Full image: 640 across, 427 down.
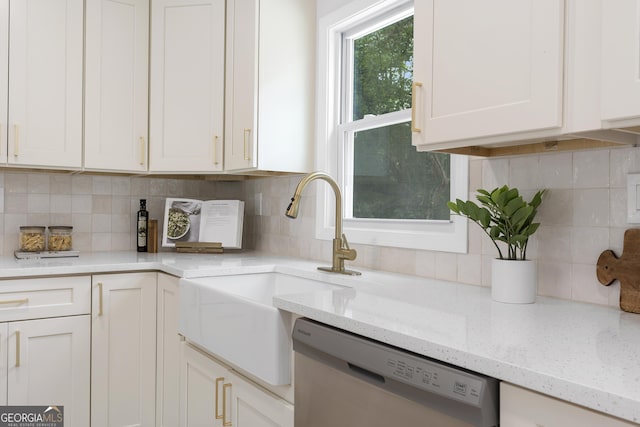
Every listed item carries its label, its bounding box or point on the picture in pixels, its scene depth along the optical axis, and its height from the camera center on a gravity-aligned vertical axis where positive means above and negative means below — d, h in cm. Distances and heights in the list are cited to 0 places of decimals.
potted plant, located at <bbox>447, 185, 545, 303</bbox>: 138 -5
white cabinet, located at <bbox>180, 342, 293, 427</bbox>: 151 -63
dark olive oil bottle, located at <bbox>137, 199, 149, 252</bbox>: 290 -11
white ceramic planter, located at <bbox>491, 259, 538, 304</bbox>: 138 -18
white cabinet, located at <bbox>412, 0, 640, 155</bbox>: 102 +33
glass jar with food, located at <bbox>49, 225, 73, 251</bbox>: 264 -16
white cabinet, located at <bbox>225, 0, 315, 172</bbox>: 243 +61
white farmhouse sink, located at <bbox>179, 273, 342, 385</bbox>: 142 -36
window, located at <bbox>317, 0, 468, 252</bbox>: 198 +31
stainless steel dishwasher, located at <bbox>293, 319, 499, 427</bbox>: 89 -35
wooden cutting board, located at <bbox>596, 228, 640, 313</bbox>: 127 -14
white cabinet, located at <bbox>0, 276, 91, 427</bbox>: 210 -58
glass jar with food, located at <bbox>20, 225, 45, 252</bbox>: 256 -16
